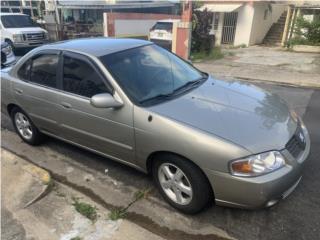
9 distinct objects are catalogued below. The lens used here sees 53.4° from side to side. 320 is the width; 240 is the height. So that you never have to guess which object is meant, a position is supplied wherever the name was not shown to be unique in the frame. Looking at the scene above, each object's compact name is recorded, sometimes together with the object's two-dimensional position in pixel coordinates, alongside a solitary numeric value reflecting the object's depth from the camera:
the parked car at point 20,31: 15.59
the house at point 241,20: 17.95
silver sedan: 2.74
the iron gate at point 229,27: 18.80
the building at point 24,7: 26.34
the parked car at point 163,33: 15.21
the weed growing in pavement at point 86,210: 3.27
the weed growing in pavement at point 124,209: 3.24
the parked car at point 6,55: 9.95
